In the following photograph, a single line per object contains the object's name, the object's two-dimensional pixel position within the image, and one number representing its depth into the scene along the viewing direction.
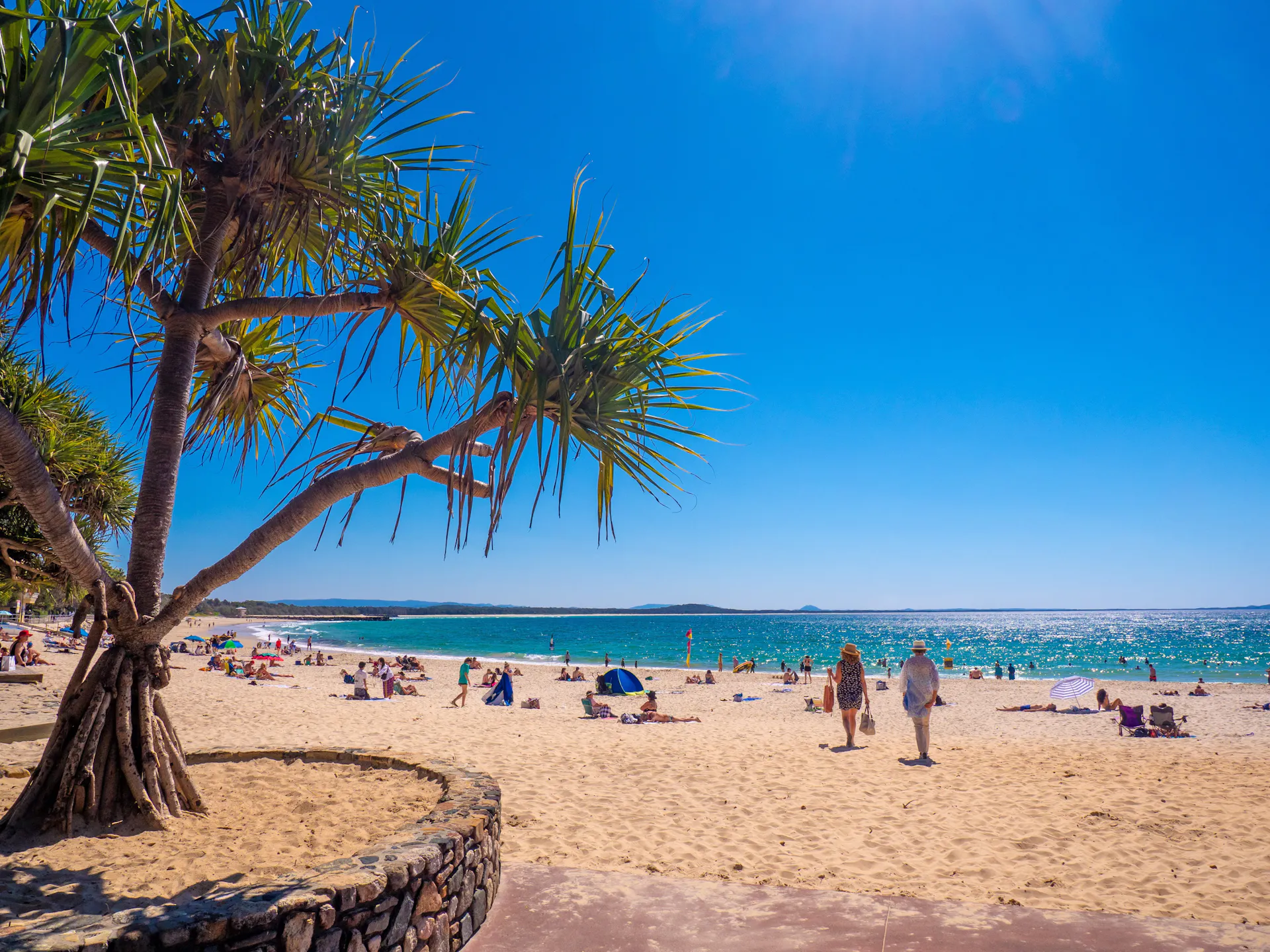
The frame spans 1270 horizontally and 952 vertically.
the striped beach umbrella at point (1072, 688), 19.48
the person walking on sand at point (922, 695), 9.45
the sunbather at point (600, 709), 16.19
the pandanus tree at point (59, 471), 9.41
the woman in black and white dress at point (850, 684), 10.39
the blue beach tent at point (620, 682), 22.69
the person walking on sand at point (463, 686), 18.14
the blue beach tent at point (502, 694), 18.34
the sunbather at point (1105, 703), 18.77
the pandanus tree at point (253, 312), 3.74
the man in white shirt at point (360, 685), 18.94
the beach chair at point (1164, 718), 13.65
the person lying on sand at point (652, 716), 15.17
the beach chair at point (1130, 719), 14.16
